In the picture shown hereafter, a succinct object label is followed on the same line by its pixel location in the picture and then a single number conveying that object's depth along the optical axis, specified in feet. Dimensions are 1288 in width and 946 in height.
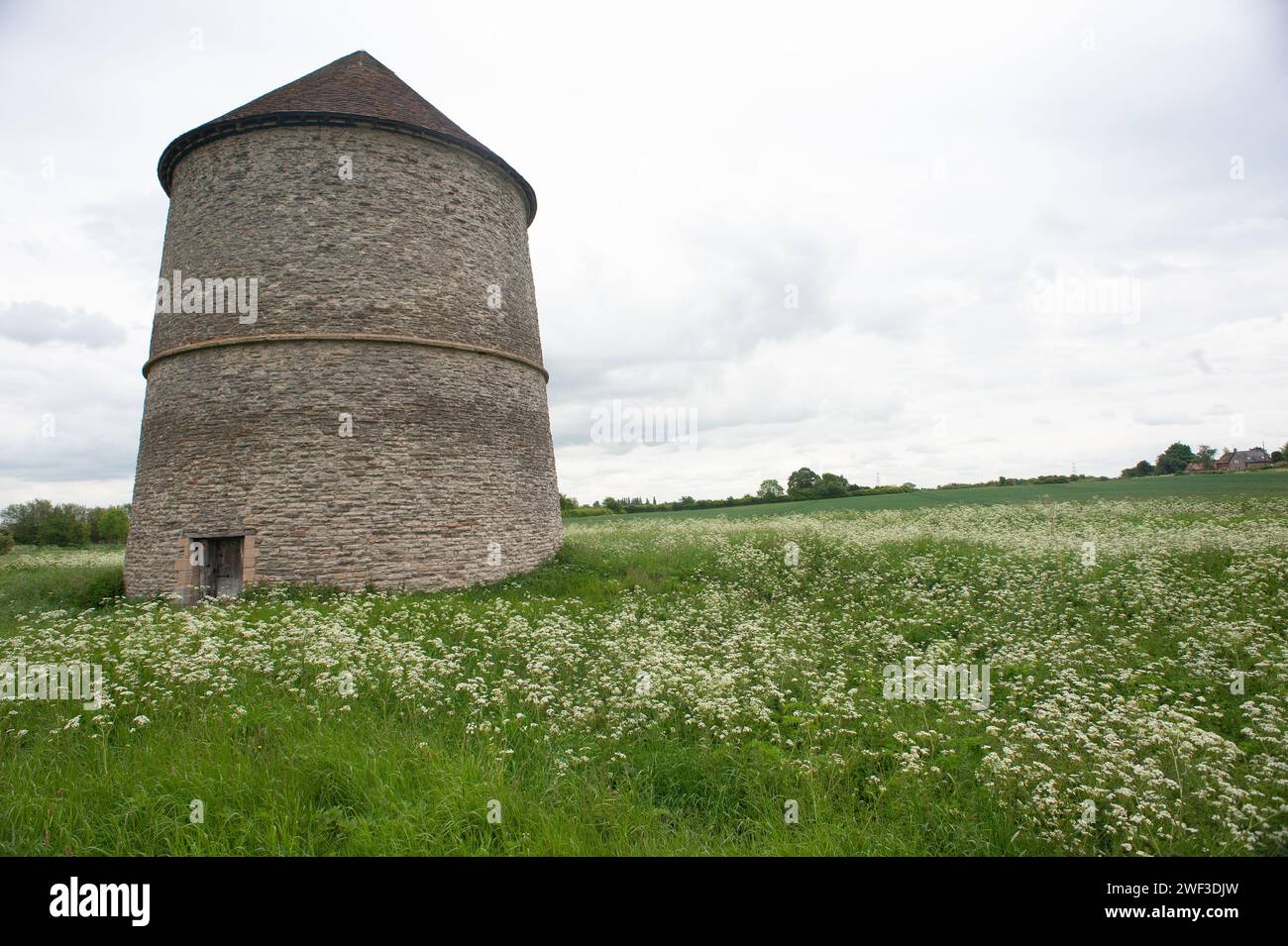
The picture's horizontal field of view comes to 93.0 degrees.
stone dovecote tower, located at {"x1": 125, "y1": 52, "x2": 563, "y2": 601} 35.63
